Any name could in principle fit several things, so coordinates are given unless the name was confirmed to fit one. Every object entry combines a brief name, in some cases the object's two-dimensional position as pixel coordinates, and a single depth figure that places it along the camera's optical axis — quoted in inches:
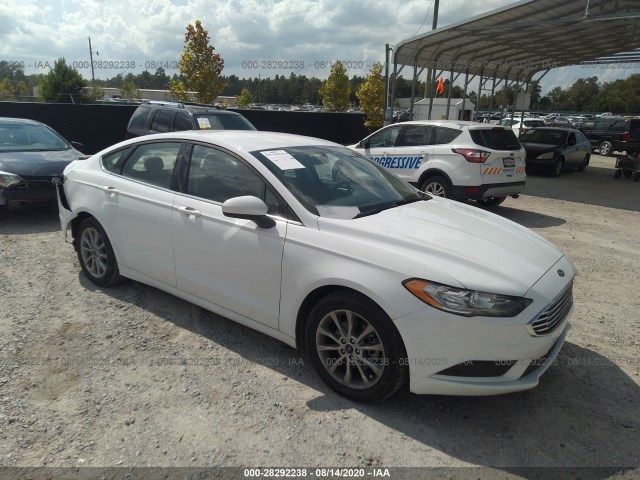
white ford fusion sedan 103.2
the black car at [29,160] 258.1
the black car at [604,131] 918.4
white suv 319.3
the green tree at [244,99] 2072.5
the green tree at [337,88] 1327.5
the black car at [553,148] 574.6
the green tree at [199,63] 1035.9
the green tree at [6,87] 2525.8
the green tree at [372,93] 1125.7
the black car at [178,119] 370.6
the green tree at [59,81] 1524.4
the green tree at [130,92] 2534.4
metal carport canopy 483.5
